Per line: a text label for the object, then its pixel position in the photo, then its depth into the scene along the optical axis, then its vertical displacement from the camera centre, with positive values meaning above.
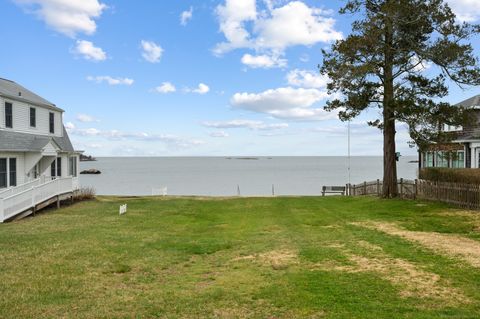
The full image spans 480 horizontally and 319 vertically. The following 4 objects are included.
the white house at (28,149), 21.61 +0.84
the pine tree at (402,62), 22.66 +5.22
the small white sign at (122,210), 21.30 -2.24
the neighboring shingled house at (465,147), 27.53 +0.74
